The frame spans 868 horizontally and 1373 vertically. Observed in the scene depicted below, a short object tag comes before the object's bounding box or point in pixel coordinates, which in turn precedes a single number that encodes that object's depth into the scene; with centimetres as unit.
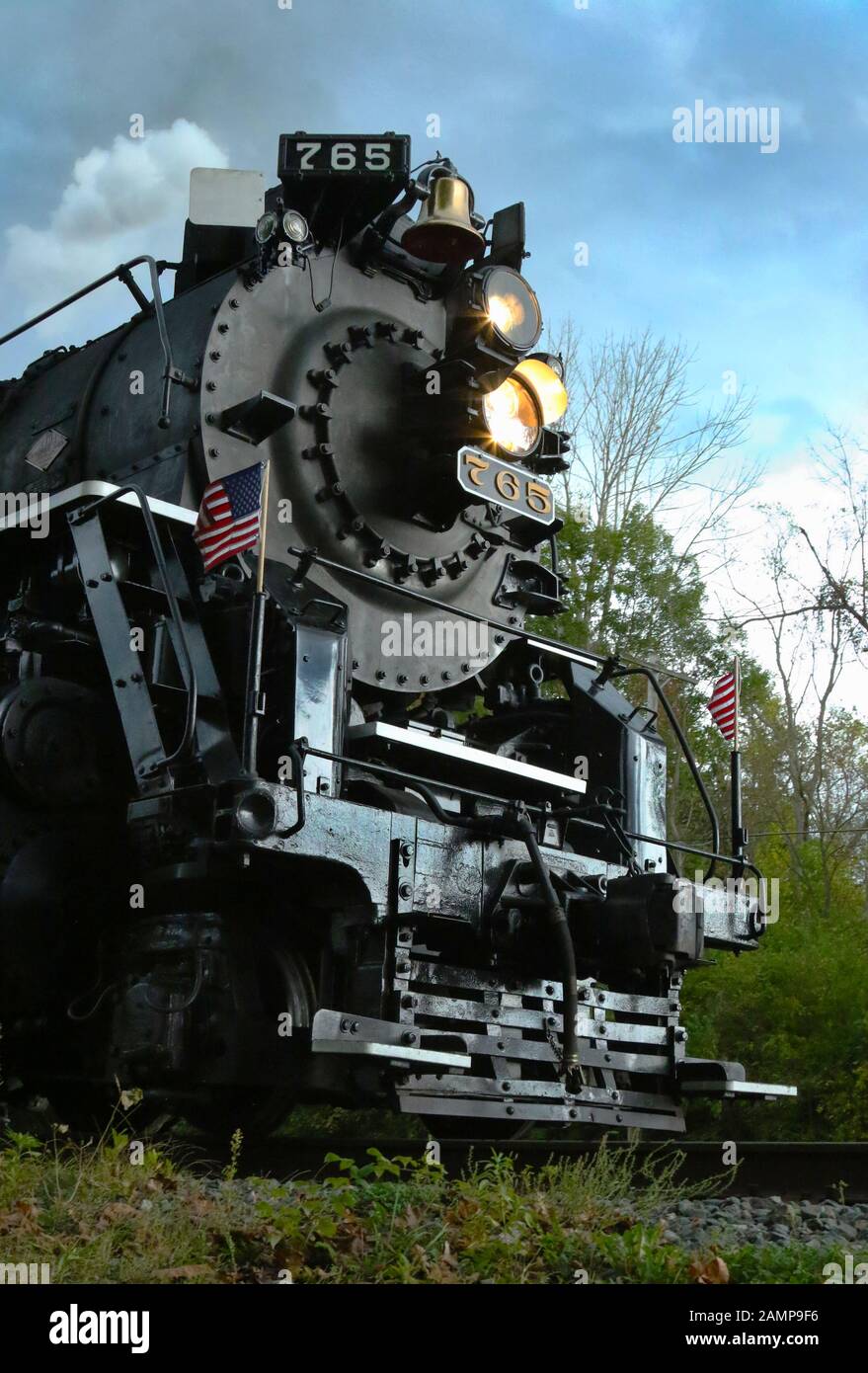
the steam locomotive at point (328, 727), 445
